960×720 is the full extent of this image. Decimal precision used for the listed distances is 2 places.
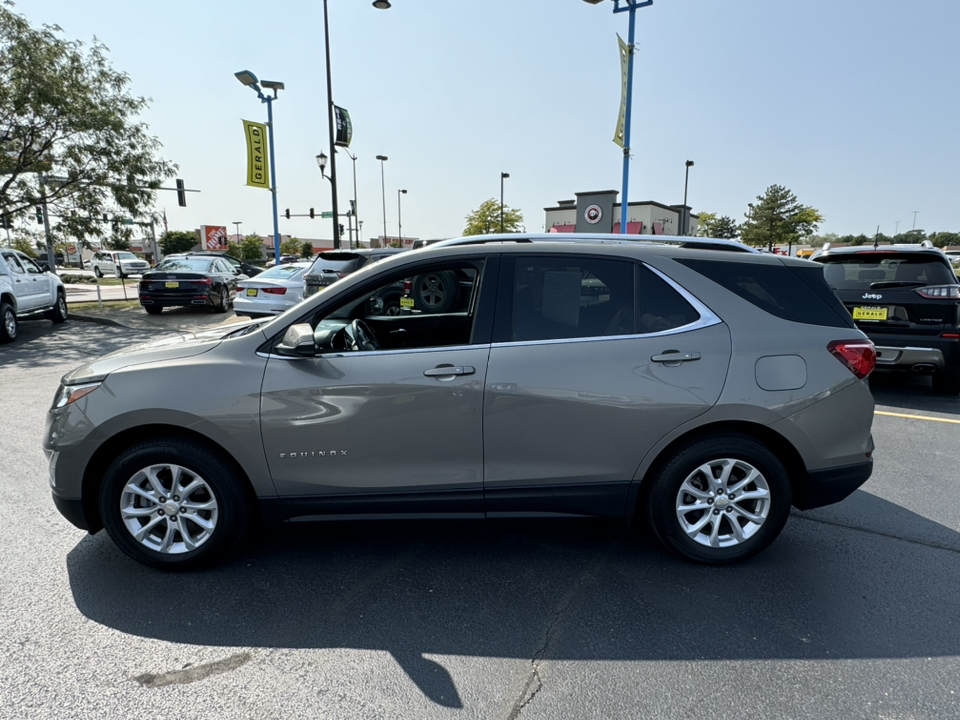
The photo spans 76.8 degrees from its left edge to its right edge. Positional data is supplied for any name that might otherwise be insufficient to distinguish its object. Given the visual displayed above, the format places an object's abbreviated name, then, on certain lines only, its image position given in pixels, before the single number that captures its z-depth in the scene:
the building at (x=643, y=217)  47.53
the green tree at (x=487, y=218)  59.53
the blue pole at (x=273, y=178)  21.39
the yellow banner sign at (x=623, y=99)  13.95
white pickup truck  11.73
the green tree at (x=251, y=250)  65.75
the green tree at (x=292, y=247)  79.38
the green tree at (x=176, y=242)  67.03
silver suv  3.00
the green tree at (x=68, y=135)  15.35
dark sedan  15.31
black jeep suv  6.46
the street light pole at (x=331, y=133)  20.67
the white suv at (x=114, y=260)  38.38
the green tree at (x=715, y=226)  71.44
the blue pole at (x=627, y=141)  13.66
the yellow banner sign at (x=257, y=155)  21.39
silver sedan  12.91
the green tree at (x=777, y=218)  49.97
